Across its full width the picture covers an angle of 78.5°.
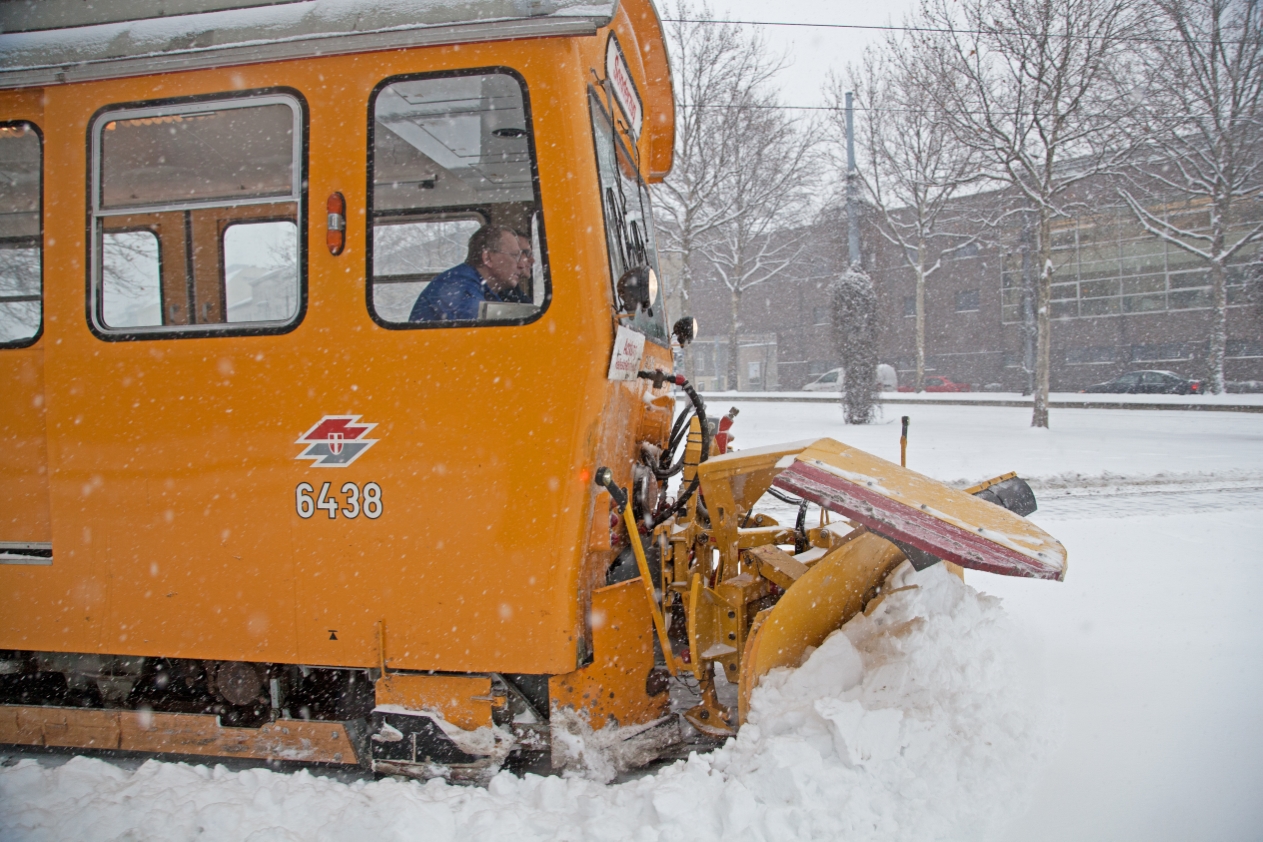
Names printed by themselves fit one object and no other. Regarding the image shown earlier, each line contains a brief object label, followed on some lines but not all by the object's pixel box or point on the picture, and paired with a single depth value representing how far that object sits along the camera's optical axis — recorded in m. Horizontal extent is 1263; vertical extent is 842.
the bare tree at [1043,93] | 14.74
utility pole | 17.55
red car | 35.25
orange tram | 2.66
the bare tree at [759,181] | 20.73
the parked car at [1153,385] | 28.52
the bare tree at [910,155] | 19.75
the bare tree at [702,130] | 19.31
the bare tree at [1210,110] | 17.19
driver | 2.77
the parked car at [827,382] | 36.13
